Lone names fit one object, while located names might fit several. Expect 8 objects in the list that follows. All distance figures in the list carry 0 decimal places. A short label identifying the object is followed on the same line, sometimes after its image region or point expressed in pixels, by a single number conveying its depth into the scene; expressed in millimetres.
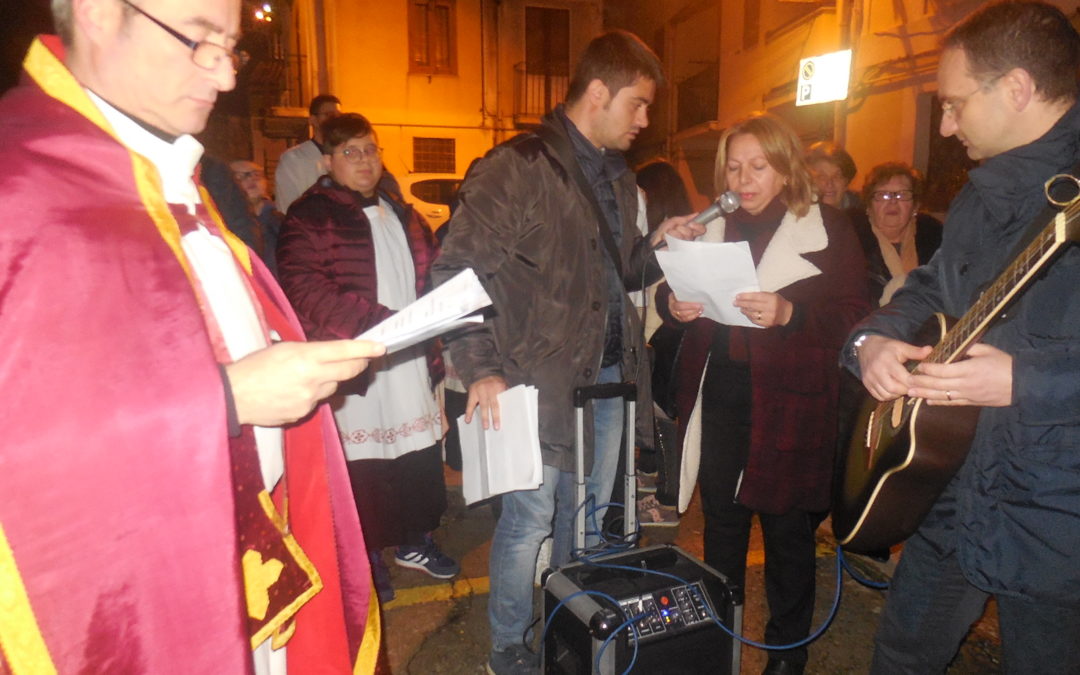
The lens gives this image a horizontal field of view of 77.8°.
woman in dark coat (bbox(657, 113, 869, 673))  2396
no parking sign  9758
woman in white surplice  2984
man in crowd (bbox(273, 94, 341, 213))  4617
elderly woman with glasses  3719
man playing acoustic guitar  1471
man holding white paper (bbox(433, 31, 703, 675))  2328
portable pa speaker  2000
